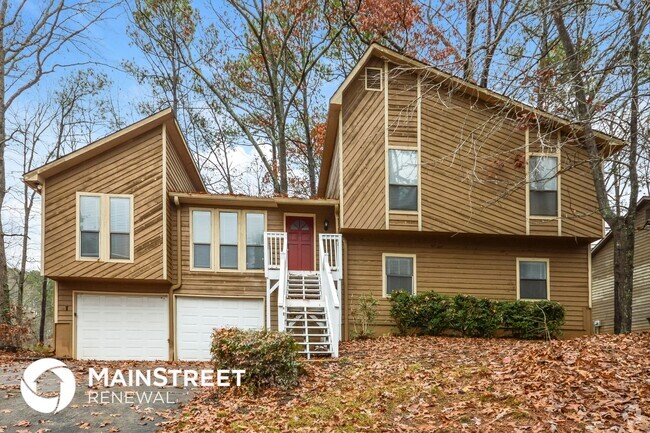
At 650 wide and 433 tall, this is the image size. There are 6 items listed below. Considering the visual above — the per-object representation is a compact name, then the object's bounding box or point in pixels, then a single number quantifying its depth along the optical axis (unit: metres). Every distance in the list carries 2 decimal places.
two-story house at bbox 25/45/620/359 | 13.40
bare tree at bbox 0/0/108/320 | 16.72
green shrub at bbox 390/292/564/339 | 13.30
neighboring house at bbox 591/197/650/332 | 20.32
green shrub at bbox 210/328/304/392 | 7.73
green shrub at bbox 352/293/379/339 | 13.43
